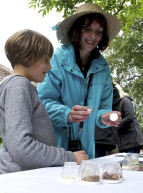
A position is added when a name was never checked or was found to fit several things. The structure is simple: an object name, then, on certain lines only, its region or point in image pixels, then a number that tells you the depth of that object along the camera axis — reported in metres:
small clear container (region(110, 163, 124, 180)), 1.27
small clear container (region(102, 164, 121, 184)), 1.21
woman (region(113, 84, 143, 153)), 5.01
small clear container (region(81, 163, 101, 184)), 1.19
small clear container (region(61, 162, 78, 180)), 1.25
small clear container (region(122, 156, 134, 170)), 1.71
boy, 1.45
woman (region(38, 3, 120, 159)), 2.30
